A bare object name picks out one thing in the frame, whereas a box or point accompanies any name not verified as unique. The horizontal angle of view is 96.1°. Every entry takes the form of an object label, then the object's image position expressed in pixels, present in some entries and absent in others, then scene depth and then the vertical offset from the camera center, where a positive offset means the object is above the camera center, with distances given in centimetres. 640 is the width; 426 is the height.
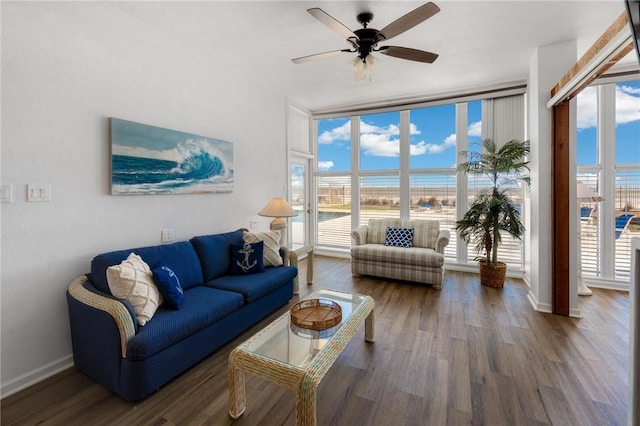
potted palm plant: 379 -6
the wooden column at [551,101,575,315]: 299 +0
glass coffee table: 146 -88
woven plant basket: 393 -92
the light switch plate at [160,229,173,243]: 294 -27
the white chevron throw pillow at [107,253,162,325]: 199 -56
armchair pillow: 454 -47
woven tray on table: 199 -79
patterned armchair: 396 -65
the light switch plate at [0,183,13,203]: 191 +11
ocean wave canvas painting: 254 +50
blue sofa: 184 -82
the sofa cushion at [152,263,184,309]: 221 -61
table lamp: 394 -2
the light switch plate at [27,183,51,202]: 203 +13
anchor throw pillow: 312 -55
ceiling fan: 205 +137
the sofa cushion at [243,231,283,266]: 337 -44
